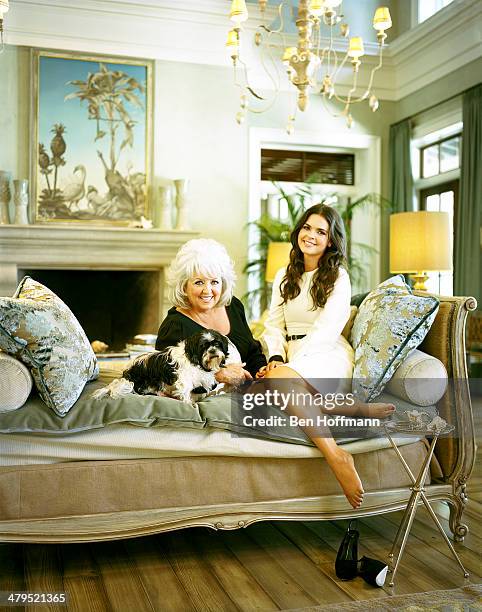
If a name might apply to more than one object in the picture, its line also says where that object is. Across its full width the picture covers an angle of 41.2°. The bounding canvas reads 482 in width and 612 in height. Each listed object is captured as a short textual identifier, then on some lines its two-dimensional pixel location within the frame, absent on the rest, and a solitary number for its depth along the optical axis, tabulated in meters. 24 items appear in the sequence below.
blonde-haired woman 2.42
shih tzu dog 2.20
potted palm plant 5.75
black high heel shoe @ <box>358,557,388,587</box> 1.97
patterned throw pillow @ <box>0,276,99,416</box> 2.00
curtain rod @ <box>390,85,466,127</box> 5.44
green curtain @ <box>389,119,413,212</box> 6.19
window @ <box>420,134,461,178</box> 5.75
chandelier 3.37
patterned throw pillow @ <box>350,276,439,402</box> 2.32
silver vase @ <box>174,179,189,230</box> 5.65
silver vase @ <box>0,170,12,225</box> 5.31
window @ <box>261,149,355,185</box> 6.31
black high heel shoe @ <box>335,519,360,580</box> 2.04
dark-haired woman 2.40
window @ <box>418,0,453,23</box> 6.04
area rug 1.83
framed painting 5.44
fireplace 5.29
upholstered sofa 2.00
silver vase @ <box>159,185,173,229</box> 5.64
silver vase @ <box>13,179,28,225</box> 5.32
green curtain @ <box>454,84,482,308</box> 5.20
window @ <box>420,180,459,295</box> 5.83
